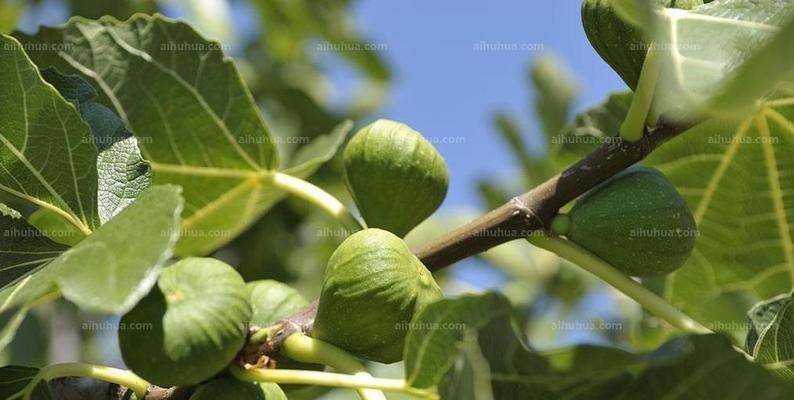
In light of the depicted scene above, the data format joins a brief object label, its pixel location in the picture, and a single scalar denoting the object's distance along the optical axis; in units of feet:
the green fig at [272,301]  3.20
